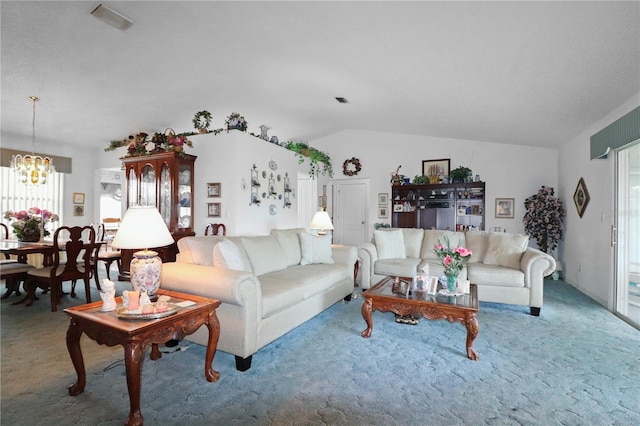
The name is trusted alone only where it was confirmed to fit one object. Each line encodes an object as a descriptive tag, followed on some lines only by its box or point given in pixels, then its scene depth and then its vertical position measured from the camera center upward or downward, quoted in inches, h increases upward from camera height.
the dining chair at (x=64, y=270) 141.7 -29.2
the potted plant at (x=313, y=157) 260.4 +48.9
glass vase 113.6 -25.5
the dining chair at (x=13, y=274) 146.3 -30.6
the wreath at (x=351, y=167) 291.4 +42.8
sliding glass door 137.4 -9.3
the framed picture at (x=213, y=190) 191.2 +12.9
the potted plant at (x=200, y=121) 187.2 +54.5
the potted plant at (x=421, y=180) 262.2 +27.7
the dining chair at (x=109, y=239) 187.9 -22.2
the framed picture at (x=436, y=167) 264.1 +39.2
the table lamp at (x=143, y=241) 77.7 -7.9
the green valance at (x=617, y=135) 120.4 +34.4
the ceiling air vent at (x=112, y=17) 98.8 +63.4
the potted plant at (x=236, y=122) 190.1 +54.4
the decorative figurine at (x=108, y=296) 73.7 -20.5
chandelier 176.9 +23.3
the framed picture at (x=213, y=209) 190.9 +1.1
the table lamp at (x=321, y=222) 186.7 -6.2
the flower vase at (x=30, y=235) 166.3 -13.9
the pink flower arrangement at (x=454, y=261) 113.7 -17.6
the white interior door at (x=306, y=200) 311.1 +11.7
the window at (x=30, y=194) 213.5 +10.7
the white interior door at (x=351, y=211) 293.6 +0.9
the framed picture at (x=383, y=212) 283.6 +0.3
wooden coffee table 97.6 -31.1
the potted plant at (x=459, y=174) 250.7 +31.7
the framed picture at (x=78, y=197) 246.1 +9.6
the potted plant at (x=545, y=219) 214.8 -3.5
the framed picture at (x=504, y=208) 247.8 +4.4
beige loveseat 138.3 -25.0
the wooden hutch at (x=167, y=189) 186.4 +13.0
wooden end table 63.9 -27.2
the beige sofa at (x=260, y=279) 87.7 -24.8
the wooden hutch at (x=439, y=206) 253.0 +5.7
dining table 144.6 -18.4
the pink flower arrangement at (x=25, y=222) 165.5 -6.9
